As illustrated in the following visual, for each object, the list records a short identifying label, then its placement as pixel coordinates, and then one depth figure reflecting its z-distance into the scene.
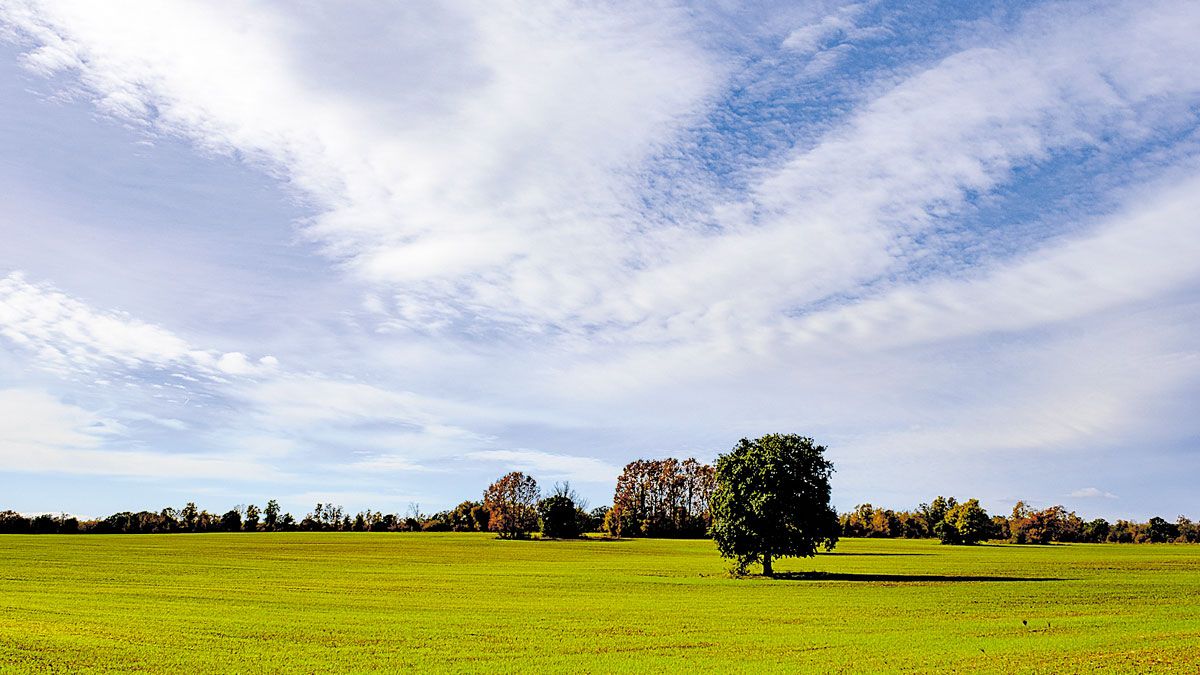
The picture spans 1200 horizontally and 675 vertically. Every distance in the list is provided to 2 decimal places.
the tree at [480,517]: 195.12
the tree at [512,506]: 170.00
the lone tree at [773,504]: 70.38
